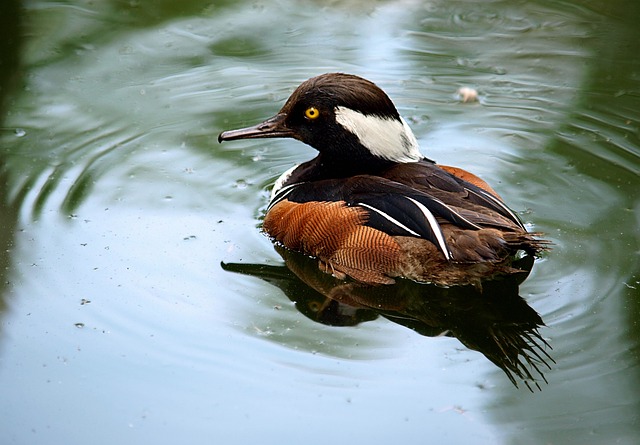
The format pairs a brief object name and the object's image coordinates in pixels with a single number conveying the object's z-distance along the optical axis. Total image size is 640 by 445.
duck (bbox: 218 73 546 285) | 11.59
